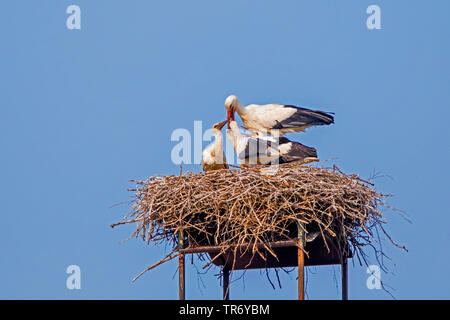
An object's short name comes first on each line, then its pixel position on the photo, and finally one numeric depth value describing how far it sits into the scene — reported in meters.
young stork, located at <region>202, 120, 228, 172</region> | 10.41
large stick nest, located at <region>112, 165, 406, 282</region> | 8.71
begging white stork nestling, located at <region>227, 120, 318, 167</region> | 10.14
